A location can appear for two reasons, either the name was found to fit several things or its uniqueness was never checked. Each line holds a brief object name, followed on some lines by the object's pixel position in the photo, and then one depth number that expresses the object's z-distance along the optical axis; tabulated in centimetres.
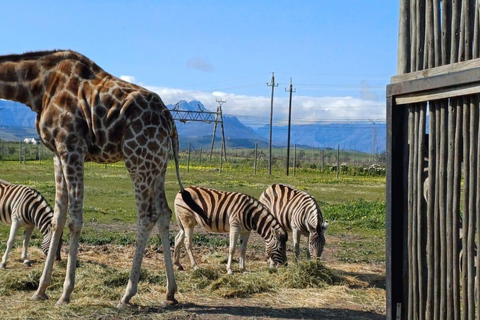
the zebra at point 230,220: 1069
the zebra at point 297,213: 1092
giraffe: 785
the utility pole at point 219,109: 8165
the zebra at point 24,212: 1077
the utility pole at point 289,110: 5099
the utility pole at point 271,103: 4646
